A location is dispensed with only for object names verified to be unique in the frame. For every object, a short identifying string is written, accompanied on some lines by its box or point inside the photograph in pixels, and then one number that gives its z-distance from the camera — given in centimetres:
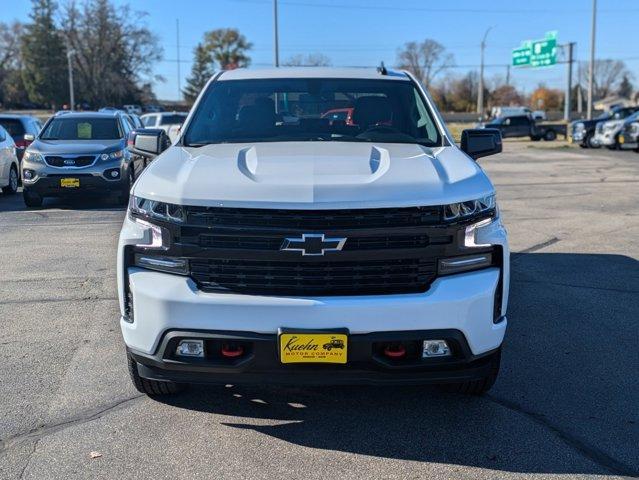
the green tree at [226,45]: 10075
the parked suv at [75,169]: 1230
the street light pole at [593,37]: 3800
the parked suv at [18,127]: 1730
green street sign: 5481
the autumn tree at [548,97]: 12310
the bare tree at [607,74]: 14262
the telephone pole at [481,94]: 6493
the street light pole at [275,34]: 3281
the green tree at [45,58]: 9094
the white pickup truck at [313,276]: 337
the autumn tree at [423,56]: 10719
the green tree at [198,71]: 10669
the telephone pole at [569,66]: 5062
